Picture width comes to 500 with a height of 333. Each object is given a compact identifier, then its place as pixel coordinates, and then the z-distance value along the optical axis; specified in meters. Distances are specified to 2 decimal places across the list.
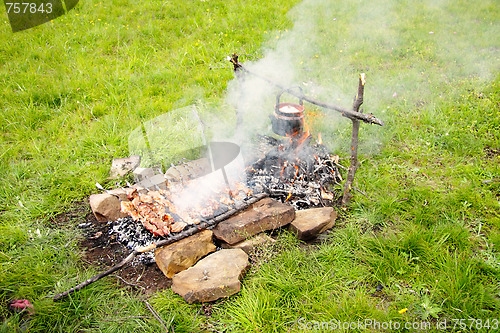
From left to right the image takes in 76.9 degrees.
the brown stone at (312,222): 3.26
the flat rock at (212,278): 2.69
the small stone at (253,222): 3.16
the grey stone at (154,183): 3.74
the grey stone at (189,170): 3.84
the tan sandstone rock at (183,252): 2.95
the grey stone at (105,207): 3.54
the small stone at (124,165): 4.23
